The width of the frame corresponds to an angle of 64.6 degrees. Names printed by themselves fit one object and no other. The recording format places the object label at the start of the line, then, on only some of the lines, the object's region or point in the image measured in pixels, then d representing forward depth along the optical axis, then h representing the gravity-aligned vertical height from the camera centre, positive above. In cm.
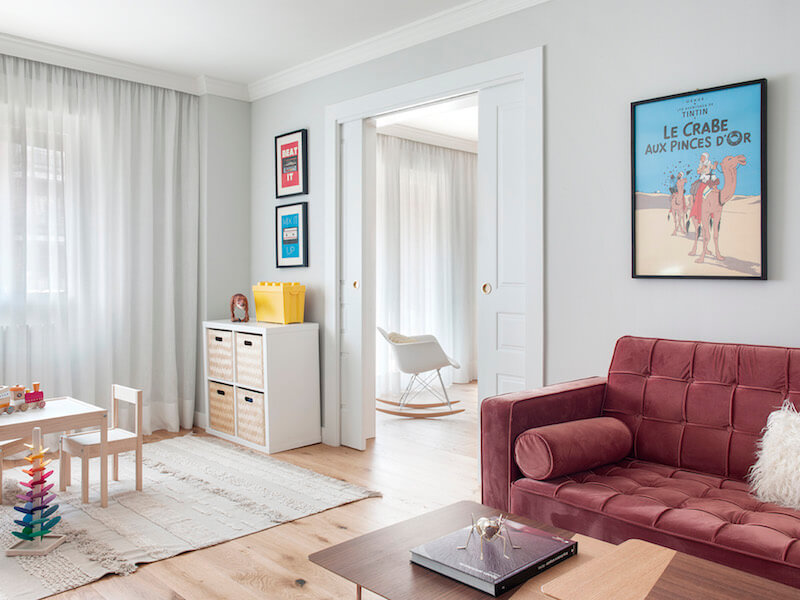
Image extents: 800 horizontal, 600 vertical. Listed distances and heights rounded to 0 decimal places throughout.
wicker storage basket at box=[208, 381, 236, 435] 438 -84
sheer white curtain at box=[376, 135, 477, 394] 604 +39
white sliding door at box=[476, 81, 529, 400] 325 +24
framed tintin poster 248 +42
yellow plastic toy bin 424 -9
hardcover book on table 143 -65
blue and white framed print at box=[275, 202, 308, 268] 450 +39
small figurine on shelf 452 -11
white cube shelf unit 406 -63
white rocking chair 520 -62
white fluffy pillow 192 -55
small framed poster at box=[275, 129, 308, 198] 448 +90
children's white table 272 -58
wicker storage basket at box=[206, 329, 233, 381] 435 -45
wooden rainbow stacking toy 253 -93
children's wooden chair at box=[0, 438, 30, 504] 318 -81
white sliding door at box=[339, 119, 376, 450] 416 +5
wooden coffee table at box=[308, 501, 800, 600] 133 -64
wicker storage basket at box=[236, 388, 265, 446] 412 -84
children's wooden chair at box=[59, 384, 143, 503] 304 -76
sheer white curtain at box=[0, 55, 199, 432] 400 +37
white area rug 242 -106
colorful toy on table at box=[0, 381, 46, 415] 288 -51
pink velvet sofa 180 -60
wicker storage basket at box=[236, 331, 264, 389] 408 -47
